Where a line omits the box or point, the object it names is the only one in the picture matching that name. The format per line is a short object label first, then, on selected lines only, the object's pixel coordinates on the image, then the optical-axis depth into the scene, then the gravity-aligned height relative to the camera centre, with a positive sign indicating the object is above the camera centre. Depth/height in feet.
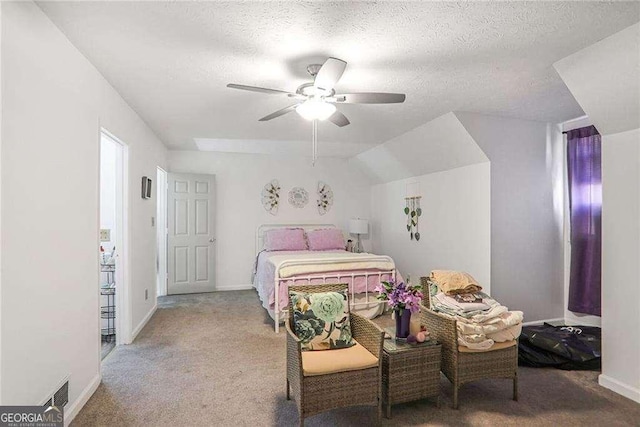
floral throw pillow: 7.22 -2.32
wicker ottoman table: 6.93 -3.28
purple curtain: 11.76 -0.09
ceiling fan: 7.32 +2.72
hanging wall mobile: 16.61 +0.02
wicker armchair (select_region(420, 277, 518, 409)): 7.34 -3.24
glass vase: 7.57 -2.41
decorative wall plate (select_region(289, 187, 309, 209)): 20.20 +1.02
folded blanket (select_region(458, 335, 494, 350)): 7.40 -2.78
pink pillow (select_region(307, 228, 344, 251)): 18.34 -1.40
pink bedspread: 12.39 -2.59
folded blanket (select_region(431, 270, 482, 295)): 8.49 -1.75
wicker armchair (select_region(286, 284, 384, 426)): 6.25 -3.24
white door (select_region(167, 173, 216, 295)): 17.78 -1.04
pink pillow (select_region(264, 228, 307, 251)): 17.76 -1.38
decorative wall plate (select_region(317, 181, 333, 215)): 20.70 +0.99
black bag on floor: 9.33 -3.84
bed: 12.37 -2.38
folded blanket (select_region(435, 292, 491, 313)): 7.99 -2.16
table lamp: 19.88 -0.69
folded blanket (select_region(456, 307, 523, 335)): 7.49 -2.46
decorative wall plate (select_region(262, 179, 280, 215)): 19.75 +1.00
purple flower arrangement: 7.48 -1.82
